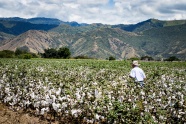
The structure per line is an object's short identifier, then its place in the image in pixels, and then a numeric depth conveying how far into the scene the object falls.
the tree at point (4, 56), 95.55
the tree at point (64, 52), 119.24
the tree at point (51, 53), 125.06
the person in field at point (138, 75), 12.10
